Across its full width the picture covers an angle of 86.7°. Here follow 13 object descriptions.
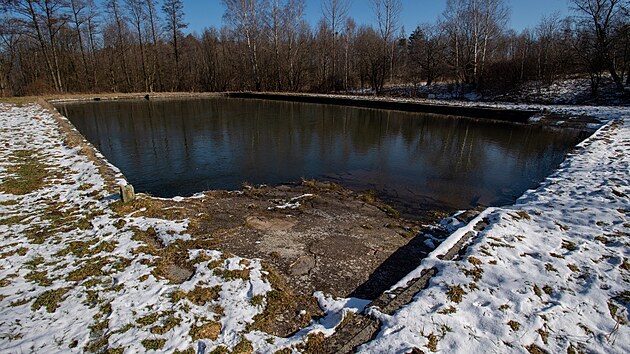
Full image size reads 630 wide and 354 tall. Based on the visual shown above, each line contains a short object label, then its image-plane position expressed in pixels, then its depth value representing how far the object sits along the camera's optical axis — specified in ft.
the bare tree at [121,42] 109.60
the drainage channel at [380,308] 8.21
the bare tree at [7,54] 92.79
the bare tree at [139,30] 108.99
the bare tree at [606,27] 59.62
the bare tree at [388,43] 88.99
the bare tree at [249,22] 97.19
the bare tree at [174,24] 112.27
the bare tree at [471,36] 76.95
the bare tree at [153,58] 112.47
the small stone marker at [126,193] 16.87
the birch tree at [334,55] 102.32
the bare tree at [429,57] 97.04
